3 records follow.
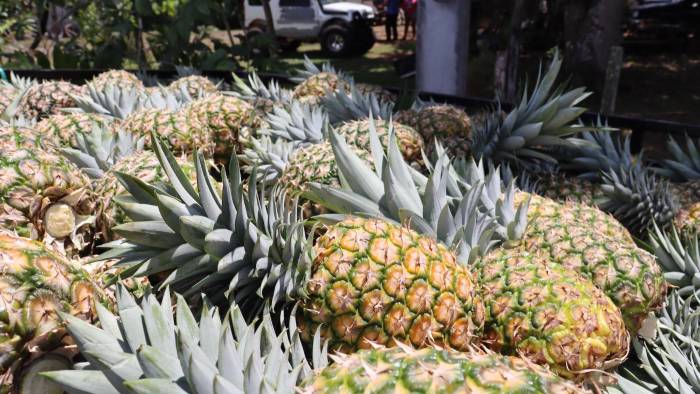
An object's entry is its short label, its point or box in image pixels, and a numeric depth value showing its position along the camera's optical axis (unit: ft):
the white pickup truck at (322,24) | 53.01
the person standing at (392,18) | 56.59
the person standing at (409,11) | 57.74
